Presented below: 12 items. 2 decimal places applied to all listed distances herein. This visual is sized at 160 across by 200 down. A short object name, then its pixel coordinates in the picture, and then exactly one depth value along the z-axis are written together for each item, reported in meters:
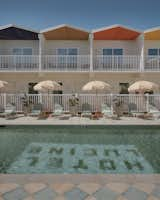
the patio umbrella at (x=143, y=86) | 11.80
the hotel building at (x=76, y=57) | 14.73
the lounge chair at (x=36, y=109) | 13.22
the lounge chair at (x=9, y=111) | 12.60
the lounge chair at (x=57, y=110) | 13.16
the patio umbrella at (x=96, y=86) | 12.27
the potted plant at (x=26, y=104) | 13.11
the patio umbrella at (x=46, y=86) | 12.35
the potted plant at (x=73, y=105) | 13.09
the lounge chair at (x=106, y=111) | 12.73
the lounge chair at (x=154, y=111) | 12.55
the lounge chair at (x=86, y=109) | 13.40
